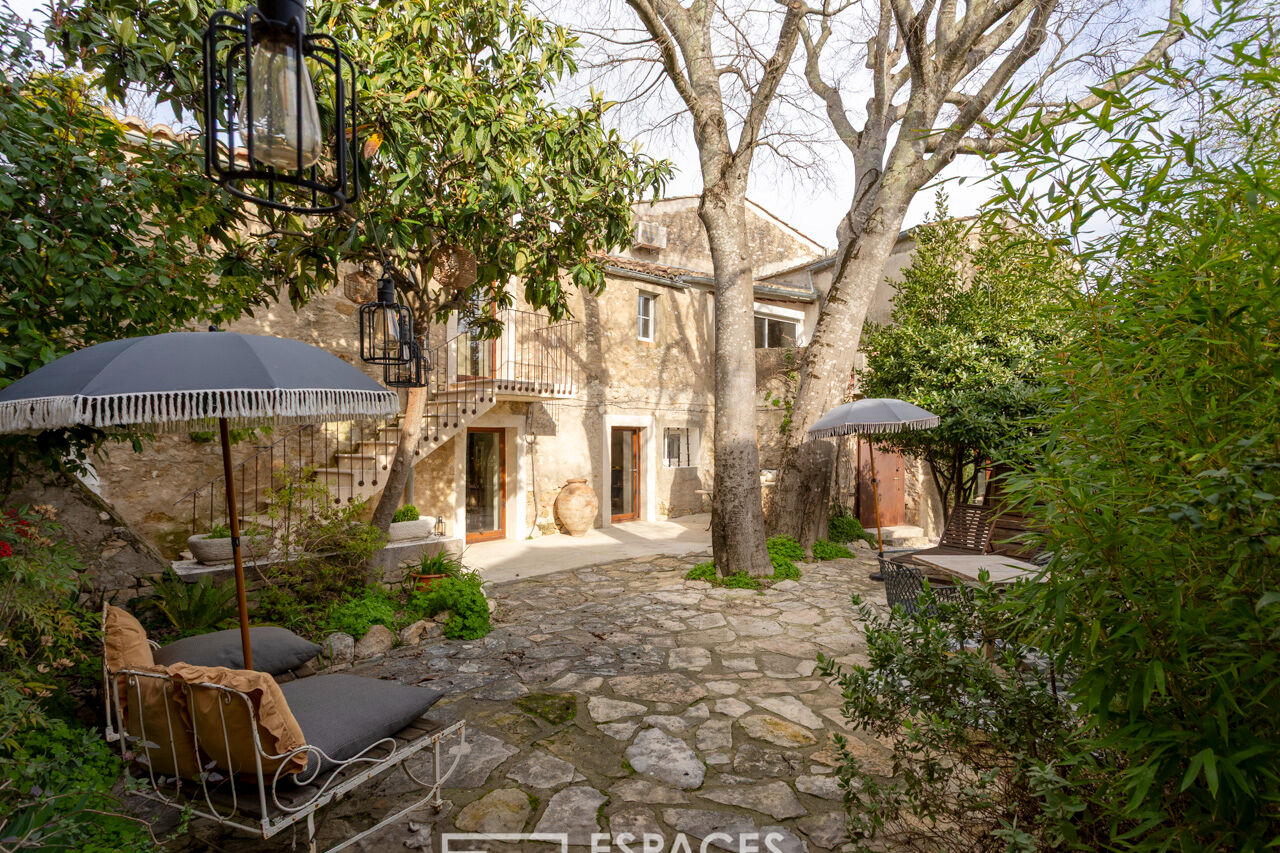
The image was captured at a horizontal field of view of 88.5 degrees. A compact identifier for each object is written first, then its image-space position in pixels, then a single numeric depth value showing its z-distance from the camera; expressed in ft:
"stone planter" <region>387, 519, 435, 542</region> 21.54
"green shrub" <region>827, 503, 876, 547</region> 34.19
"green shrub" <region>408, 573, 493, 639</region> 18.29
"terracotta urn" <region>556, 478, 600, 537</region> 36.76
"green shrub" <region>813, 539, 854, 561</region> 29.43
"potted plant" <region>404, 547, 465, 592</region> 20.39
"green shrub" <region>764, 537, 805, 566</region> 27.78
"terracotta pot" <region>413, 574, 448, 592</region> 20.24
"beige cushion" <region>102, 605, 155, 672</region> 8.65
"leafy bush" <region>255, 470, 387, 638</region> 16.97
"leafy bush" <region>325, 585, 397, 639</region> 17.16
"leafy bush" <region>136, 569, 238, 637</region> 14.40
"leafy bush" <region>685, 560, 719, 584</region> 25.28
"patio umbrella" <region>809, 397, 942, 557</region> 24.08
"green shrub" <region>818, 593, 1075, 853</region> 6.32
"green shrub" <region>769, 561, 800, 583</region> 25.07
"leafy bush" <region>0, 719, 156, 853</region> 5.33
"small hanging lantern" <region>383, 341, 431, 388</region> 17.79
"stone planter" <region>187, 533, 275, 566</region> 17.98
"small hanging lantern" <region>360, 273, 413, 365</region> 16.35
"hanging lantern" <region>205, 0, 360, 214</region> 4.86
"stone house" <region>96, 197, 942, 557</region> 24.72
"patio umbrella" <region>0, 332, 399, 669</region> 7.59
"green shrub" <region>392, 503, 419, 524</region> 27.04
